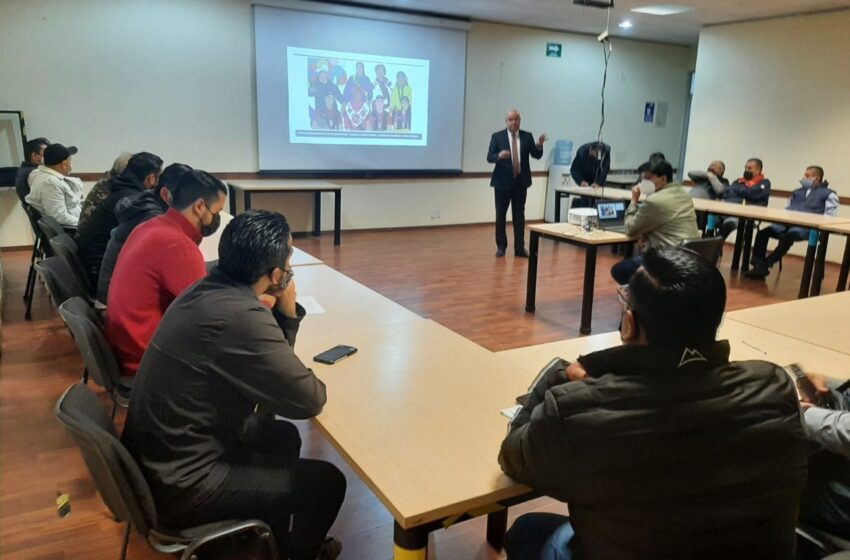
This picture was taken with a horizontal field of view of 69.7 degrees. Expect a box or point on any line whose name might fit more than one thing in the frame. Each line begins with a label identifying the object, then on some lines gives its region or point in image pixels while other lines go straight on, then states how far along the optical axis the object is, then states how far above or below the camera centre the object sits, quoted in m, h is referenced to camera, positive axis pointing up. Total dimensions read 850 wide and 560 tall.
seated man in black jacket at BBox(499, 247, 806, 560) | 1.01 -0.48
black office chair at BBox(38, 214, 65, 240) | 3.66 -0.60
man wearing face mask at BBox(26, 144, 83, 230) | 4.41 -0.46
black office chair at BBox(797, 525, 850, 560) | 1.39 -0.87
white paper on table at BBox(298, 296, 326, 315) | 2.39 -0.67
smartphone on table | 1.87 -0.67
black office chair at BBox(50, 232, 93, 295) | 3.03 -0.64
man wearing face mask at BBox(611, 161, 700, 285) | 4.03 -0.45
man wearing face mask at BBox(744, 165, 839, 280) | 6.18 -0.77
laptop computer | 4.75 -0.54
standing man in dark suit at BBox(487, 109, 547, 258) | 6.58 -0.30
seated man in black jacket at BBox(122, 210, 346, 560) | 1.41 -0.62
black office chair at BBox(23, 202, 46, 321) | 4.46 -0.86
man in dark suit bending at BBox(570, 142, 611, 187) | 8.31 -0.31
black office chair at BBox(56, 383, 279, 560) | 1.28 -0.76
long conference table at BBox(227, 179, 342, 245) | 6.64 -0.59
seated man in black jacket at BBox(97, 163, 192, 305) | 2.80 -0.39
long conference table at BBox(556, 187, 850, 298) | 5.10 -0.61
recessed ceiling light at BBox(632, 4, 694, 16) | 6.88 +1.54
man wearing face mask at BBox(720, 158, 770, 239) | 6.74 -0.43
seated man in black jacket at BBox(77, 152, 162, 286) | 3.47 -0.47
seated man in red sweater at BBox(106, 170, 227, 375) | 2.13 -0.48
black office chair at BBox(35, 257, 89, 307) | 2.45 -0.62
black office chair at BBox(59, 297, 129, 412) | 1.96 -0.71
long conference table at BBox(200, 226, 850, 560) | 1.24 -0.68
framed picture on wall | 5.83 -0.13
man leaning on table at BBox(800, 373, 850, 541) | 1.37 -0.74
